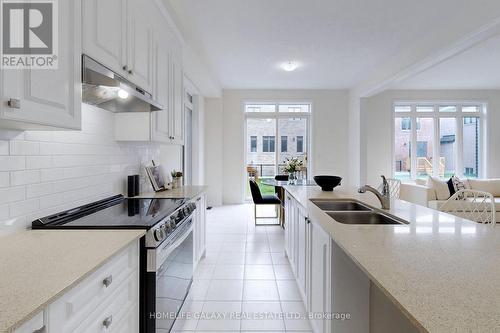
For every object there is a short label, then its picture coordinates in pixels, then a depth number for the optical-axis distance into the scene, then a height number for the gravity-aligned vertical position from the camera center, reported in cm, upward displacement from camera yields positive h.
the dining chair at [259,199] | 483 -64
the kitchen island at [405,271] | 70 -35
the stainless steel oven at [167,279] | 142 -69
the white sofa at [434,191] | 532 -56
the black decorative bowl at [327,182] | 297 -21
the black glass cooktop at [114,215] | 146 -33
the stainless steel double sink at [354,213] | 189 -37
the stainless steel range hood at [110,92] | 142 +43
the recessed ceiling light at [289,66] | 513 +181
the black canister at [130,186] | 252 -22
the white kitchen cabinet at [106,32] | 139 +71
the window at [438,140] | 706 +58
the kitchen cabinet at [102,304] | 83 -50
